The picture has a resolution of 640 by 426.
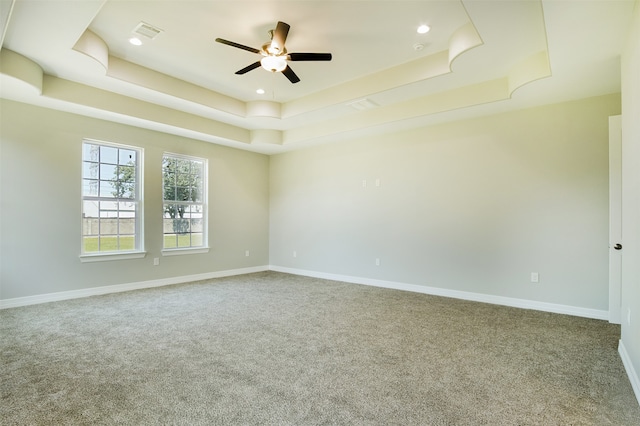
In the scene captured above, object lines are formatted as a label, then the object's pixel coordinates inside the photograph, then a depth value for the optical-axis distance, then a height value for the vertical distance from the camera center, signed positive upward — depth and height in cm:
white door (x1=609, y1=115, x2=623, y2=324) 340 -3
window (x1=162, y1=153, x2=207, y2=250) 560 +22
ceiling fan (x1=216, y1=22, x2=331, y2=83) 295 +154
